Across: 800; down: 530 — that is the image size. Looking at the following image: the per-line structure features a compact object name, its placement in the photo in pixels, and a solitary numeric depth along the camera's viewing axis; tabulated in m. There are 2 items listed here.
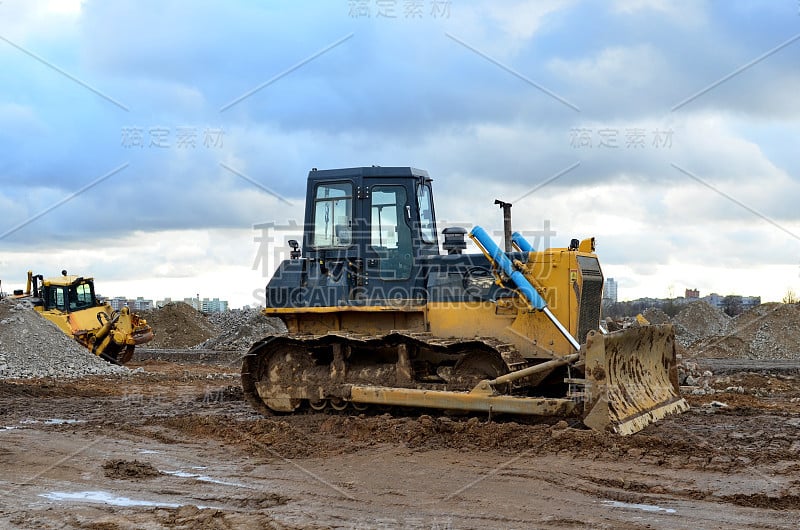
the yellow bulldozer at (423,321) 11.39
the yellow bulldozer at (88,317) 26.77
